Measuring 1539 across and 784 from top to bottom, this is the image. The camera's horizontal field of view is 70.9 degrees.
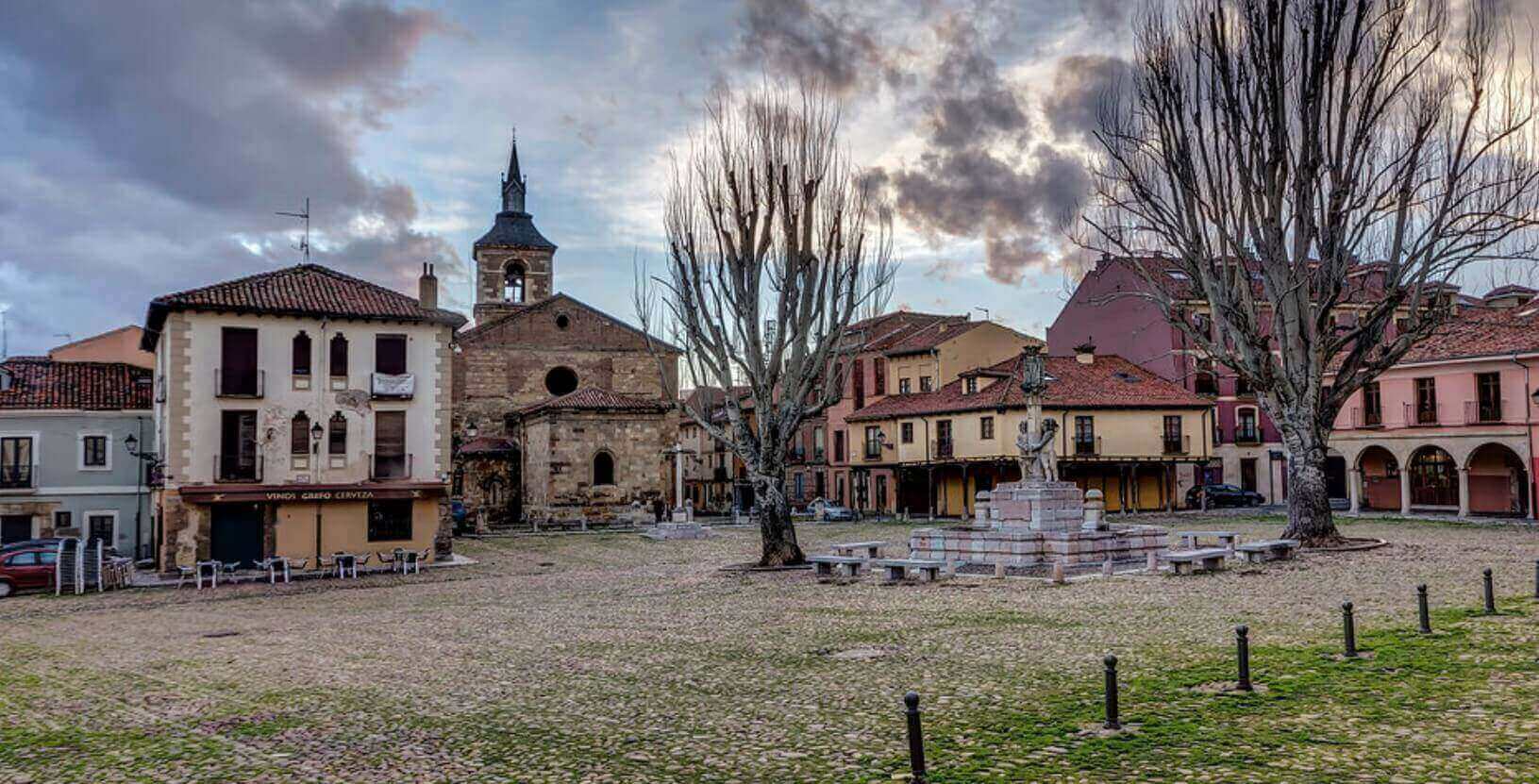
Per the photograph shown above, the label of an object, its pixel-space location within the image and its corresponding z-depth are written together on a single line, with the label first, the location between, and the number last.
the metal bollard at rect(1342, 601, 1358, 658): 10.82
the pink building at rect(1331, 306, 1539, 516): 37.53
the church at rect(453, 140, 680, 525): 48.22
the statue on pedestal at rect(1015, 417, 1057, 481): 24.02
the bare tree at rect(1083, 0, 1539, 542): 24.58
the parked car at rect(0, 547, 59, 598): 24.34
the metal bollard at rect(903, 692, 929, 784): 6.80
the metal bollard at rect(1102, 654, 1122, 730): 8.23
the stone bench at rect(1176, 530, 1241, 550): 24.17
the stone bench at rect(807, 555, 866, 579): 21.97
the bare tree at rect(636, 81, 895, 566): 25.55
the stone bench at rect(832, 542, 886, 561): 24.53
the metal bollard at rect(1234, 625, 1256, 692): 9.52
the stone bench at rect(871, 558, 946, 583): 20.72
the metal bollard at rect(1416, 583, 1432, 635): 12.24
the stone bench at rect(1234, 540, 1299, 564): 21.55
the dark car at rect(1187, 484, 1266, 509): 50.81
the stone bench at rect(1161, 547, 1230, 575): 19.89
